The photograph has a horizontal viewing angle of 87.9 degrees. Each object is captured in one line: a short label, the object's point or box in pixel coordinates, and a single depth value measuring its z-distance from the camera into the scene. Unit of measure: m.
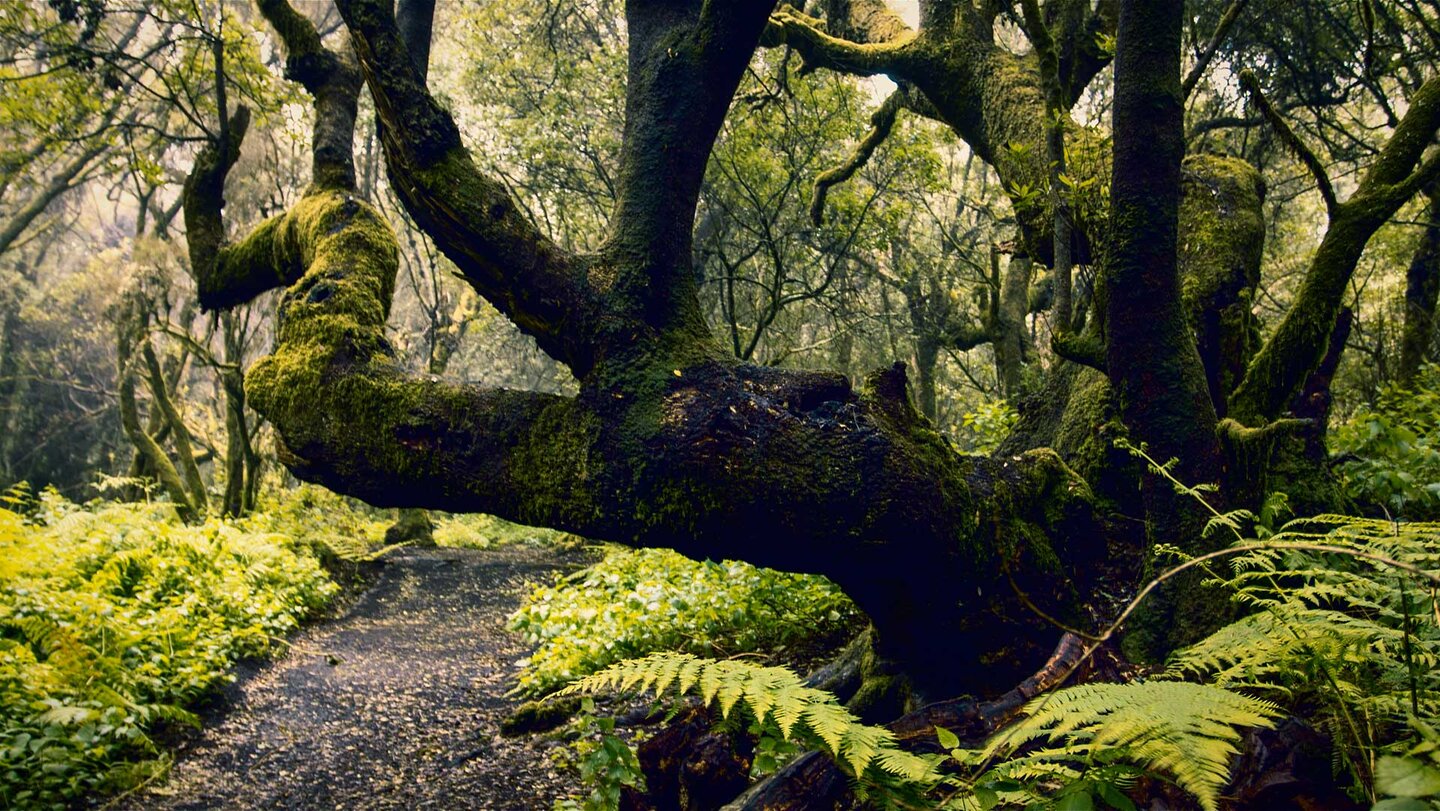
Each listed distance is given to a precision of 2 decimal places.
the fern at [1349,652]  1.57
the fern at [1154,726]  1.17
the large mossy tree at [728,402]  2.97
